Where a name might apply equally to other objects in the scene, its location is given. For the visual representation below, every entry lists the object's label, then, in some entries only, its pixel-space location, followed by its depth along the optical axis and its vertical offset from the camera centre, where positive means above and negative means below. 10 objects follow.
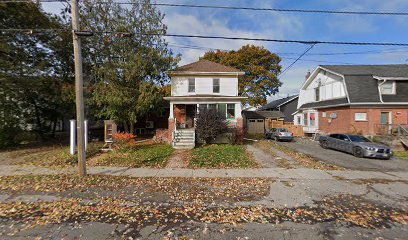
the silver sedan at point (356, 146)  10.99 -1.67
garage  27.05 -0.37
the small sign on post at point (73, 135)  8.71 -0.60
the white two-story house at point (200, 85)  17.17 +3.32
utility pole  6.86 +1.20
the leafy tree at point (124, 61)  15.05 +5.02
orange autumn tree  31.70 +8.69
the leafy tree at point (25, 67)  11.41 +3.50
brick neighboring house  16.61 +1.91
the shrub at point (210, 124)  13.30 -0.22
